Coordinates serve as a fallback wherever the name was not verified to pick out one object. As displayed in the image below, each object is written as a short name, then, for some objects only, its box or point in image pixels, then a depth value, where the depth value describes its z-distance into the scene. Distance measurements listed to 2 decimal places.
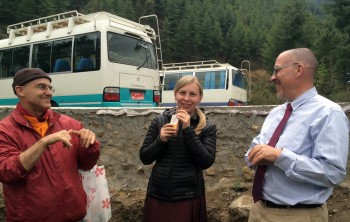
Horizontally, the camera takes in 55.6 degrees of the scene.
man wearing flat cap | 2.07
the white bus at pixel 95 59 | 8.36
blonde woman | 2.44
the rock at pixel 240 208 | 3.39
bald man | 1.90
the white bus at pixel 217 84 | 16.17
